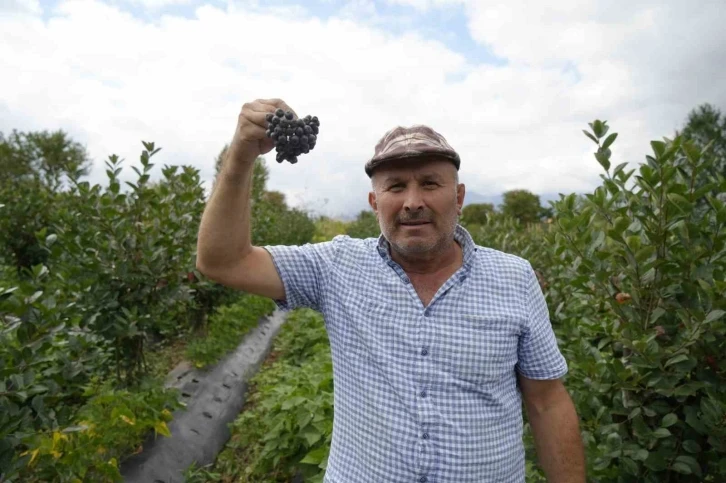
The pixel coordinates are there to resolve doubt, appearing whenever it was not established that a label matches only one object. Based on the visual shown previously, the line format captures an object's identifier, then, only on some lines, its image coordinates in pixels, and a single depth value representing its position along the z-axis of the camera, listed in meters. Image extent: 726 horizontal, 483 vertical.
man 1.74
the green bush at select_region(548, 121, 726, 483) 1.84
